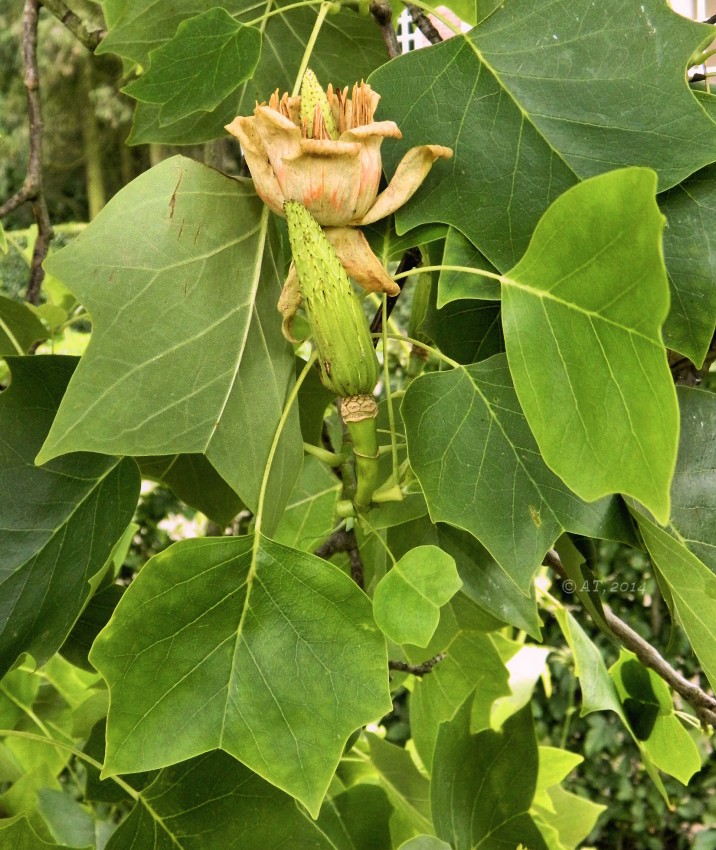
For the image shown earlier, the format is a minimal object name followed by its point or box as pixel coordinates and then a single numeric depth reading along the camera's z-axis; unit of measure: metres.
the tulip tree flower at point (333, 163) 0.30
